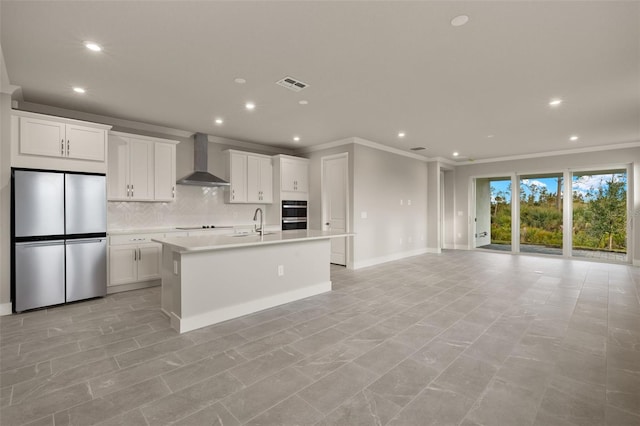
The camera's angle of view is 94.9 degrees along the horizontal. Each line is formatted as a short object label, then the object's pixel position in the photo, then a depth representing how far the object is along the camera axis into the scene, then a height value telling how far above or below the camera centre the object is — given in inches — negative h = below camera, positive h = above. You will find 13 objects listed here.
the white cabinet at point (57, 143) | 142.0 +36.3
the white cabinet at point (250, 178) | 235.9 +29.5
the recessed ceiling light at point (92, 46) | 104.0 +60.4
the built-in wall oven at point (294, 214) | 259.9 -1.0
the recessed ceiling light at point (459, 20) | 89.4 +59.5
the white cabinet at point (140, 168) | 182.7 +29.3
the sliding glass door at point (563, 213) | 271.9 -0.8
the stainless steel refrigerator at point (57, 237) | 138.6 -12.0
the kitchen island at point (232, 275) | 120.1 -28.9
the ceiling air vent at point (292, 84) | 134.0 +60.7
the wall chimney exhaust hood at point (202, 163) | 213.3 +38.1
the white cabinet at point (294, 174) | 258.1 +34.8
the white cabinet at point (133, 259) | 171.5 -27.8
